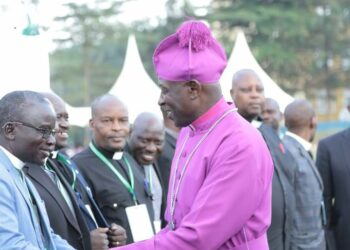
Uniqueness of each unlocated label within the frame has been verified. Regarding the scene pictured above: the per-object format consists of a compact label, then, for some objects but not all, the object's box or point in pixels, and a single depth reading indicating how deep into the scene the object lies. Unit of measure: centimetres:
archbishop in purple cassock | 519
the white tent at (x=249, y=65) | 1785
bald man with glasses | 570
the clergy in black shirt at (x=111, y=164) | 927
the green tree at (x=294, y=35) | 4668
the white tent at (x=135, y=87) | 1805
